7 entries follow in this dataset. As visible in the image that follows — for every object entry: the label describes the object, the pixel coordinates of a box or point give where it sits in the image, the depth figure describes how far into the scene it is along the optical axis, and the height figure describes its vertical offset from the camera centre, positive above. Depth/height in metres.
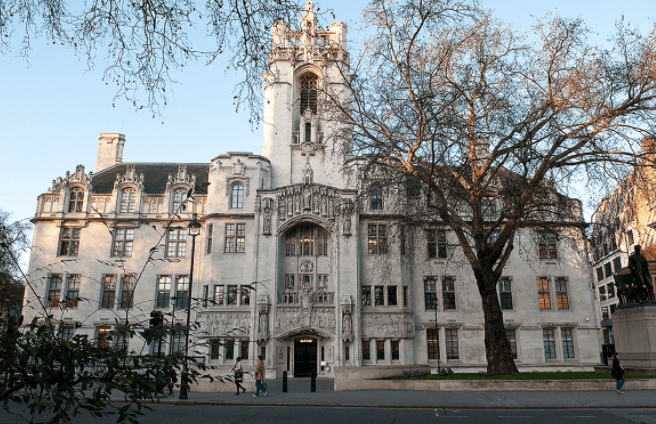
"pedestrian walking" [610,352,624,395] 16.31 -1.24
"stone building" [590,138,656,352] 19.02 +5.56
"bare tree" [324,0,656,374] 18.80 +8.44
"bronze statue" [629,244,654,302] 20.41 +2.40
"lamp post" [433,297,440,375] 33.96 +0.24
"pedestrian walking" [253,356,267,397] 18.10 -1.28
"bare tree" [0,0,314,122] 6.82 +4.34
